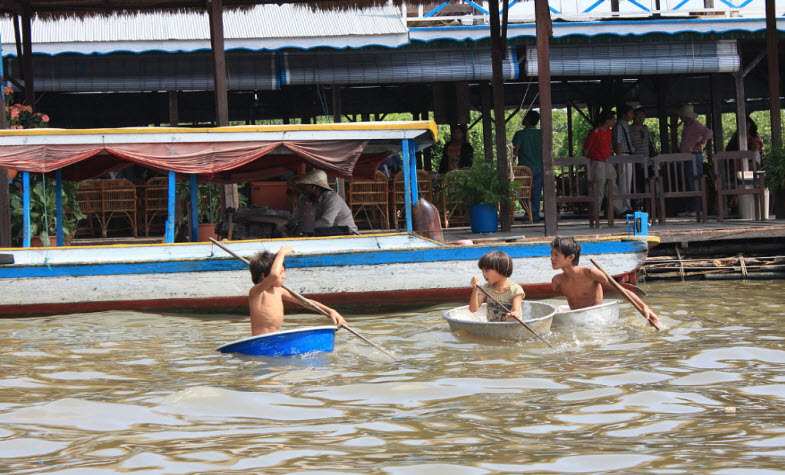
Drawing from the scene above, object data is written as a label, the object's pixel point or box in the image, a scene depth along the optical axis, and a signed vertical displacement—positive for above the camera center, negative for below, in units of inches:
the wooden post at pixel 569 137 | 881.7 +56.6
